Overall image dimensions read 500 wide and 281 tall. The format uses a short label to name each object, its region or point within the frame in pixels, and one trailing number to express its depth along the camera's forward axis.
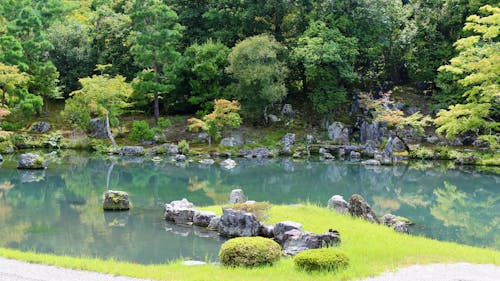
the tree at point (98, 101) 31.93
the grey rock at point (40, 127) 34.91
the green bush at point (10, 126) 33.44
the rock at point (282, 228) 11.66
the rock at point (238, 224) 12.45
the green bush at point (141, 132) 33.22
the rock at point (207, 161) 27.77
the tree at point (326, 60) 33.59
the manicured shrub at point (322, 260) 8.04
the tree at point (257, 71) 32.81
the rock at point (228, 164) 26.26
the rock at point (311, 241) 10.13
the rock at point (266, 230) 12.28
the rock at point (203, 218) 13.78
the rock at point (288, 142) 31.47
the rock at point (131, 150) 30.99
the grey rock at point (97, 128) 34.56
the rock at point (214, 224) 13.36
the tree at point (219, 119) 31.75
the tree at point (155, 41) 33.94
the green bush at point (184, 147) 30.81
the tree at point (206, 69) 35.53
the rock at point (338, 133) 33.75
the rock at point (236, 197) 15.77
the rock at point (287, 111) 36.53
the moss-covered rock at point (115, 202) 15.71
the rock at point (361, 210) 13.33
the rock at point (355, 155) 30.37
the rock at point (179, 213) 14.27
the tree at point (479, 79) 19.70
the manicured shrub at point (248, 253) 8.74
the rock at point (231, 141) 32.56
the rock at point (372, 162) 27.66
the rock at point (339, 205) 14.12
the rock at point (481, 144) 31.42
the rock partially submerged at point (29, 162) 23.93
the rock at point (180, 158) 28.61
